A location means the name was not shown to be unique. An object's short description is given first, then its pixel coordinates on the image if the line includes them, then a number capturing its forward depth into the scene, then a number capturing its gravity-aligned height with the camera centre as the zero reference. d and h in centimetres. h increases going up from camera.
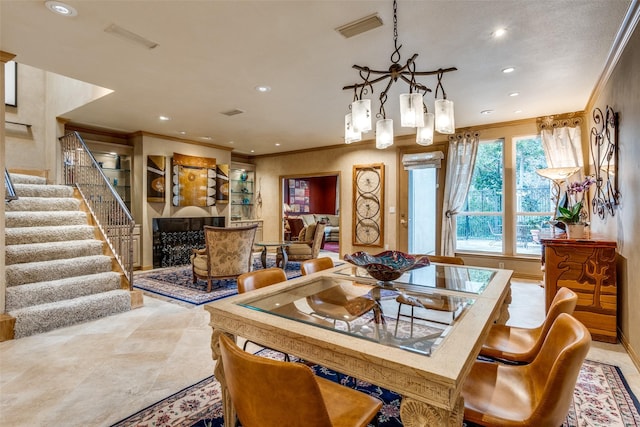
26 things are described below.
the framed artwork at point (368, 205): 663 +17
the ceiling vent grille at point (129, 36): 257 +150
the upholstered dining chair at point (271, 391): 88 -52
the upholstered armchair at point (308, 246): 596 -61
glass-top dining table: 98 -47
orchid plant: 330 +1
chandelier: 204 +63
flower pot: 324 -19
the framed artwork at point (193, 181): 647 +70
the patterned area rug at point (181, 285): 420 -107
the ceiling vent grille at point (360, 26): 240 +146
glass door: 608 +4
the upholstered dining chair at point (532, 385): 103 -75
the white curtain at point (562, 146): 466 +98
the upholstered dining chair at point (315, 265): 249 -42
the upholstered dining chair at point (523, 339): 160 -76
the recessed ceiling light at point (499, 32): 257 +147
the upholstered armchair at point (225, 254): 439 -57
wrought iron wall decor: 302 +55
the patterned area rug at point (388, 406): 179 -116
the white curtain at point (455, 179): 557 +60
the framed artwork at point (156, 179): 613 +67
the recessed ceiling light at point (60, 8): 227 +150
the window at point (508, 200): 520 +22
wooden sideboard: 292 -62
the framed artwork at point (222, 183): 729 +70
